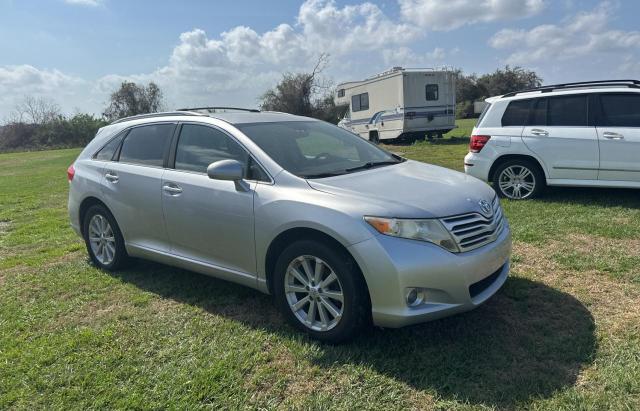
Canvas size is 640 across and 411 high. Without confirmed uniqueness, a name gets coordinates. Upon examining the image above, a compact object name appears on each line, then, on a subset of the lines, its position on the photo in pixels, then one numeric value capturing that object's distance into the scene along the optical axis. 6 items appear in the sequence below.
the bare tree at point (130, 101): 51.47
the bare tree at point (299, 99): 41.12
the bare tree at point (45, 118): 49.45
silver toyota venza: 3.10
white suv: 6.75
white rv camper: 19.00
